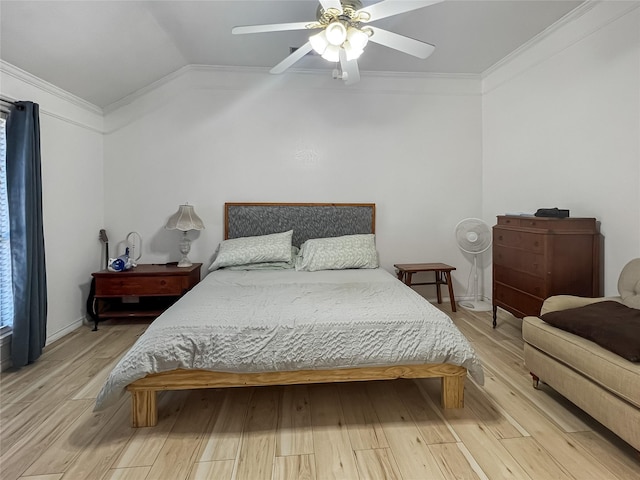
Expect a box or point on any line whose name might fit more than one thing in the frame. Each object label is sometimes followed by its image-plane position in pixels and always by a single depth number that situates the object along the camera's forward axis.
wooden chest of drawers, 2.71
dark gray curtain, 2.59
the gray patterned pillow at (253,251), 3.56
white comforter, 1.87
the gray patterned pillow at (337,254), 3.54
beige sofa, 1.59
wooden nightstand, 3.48
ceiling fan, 1.96
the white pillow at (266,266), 3.55
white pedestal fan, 3.99
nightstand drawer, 3.48
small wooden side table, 3.86
